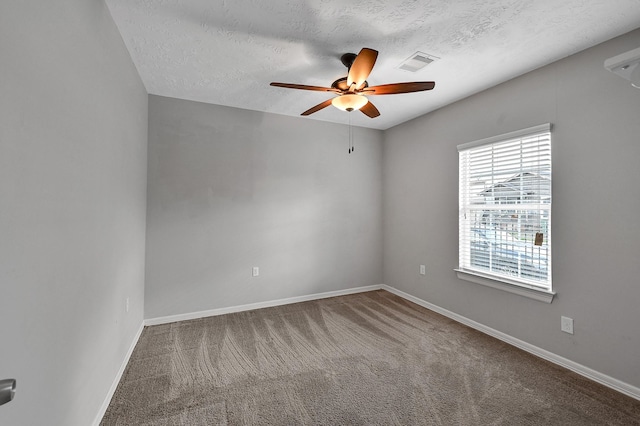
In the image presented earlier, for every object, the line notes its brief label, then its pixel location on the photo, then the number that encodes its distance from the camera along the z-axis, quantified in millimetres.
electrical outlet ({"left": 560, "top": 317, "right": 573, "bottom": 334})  2410
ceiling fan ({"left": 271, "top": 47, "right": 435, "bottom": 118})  2088
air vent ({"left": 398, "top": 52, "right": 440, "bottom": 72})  2471
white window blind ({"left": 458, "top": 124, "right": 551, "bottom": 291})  2625
